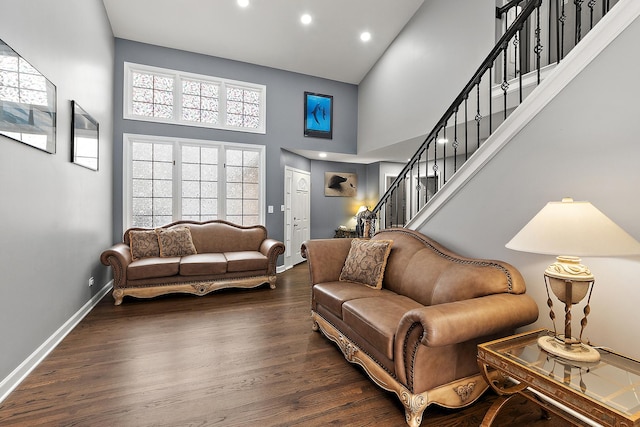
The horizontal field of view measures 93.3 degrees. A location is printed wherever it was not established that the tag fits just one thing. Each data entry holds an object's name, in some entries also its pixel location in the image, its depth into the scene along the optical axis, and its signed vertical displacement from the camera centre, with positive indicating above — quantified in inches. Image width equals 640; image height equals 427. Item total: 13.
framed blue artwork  227.5 +73.9
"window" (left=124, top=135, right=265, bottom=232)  187.2 +19.0
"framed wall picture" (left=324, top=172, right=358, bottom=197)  279.5 +26.2
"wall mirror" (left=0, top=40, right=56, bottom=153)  76.9 +30.1
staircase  109.3 +56.2
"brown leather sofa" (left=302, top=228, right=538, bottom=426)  63.4 -26.9
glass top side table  43.5 -27.2
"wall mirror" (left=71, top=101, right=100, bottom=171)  119.3 +30.7
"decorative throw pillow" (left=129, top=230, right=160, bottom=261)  164.4 -19.2
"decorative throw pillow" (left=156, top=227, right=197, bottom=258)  170.4 -18.5
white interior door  234.2 -0.6
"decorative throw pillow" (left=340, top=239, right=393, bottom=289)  109.0 -19.1
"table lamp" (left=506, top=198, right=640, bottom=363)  51.6 -5.4
